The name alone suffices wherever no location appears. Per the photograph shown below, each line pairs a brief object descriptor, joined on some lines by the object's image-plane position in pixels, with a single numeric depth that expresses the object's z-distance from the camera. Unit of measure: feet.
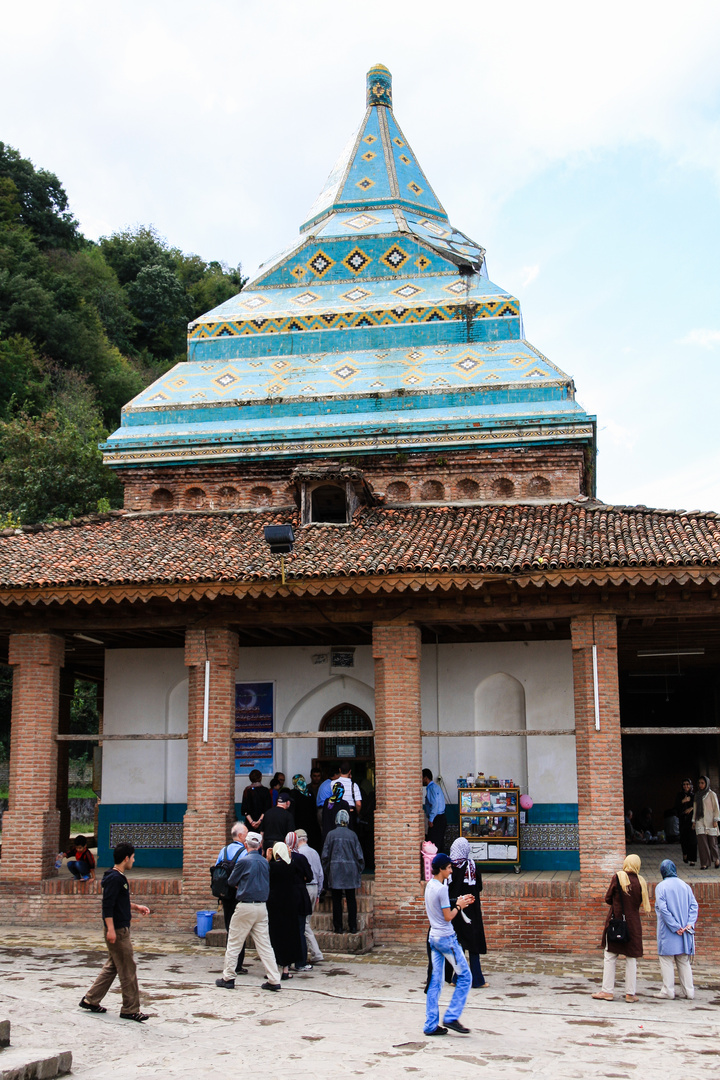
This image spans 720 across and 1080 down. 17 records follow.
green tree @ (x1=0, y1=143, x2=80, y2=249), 169.89
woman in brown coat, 30.86
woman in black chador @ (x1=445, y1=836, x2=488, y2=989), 30.30
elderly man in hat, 31.30
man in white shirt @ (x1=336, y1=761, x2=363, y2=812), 41.73
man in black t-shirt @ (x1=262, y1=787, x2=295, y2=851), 37.11
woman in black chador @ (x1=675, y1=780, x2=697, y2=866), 52.95
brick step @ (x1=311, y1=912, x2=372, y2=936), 40.52
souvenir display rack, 46.93
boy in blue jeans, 25.64
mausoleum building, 42.37
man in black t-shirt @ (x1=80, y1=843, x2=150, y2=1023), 26.27
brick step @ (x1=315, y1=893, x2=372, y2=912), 41.73
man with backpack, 32.89
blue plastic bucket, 41.22
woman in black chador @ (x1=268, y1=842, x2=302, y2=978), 33.53
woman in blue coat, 31.60
